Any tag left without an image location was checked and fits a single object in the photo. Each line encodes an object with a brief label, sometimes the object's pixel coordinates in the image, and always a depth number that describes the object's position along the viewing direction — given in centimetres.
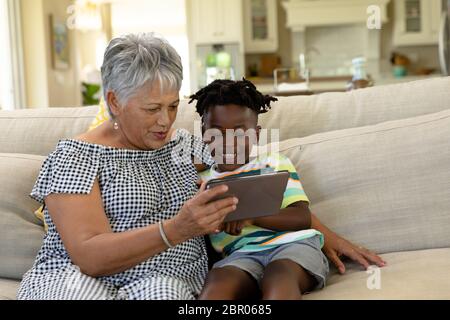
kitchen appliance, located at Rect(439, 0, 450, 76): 585
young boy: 140
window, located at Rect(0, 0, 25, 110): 602
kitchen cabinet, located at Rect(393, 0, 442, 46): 743
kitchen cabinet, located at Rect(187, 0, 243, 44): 741
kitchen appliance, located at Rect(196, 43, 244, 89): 728
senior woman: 132
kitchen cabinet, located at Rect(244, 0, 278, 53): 761
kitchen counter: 679
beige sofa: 174
